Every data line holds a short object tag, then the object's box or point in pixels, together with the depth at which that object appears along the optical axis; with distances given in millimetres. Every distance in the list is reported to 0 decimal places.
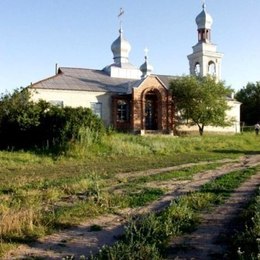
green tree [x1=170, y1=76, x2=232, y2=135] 36781
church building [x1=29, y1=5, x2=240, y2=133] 36062
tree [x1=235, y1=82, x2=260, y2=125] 63688
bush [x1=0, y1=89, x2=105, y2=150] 23203
